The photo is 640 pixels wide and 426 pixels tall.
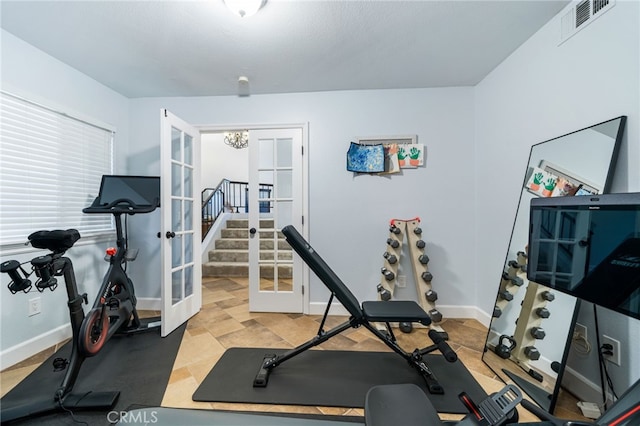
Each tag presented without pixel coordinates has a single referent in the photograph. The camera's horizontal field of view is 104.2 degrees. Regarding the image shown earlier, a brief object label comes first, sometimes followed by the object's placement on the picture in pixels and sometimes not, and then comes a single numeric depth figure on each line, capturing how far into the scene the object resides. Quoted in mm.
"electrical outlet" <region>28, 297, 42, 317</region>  2086
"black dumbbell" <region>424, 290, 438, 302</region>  2492
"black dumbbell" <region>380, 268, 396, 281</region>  2541
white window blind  1979
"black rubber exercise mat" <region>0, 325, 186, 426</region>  1475
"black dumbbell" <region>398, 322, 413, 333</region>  2455
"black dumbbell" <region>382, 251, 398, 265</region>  2569
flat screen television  949
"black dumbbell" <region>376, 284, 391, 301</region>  2445
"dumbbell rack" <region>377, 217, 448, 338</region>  2529
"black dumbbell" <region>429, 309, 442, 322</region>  2379
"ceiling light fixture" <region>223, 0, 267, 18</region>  1592
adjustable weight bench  1642
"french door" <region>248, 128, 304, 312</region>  2932
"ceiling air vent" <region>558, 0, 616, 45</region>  1534
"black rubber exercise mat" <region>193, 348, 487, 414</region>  1590
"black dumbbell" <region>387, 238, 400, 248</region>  2631
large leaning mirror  1513
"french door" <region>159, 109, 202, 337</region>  2383
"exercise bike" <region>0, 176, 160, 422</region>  1473
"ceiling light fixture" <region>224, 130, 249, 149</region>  6207
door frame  2906
